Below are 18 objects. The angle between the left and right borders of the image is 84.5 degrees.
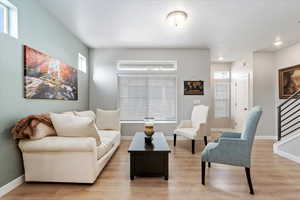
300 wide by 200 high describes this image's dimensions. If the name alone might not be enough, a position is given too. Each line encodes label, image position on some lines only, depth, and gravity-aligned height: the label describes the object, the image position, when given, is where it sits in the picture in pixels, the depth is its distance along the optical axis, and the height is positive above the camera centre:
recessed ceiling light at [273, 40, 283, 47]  4.05 +1.41
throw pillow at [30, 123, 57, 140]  2.11 -0.43
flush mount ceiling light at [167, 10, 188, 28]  2.67 +1.36
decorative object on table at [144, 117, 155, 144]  2.65 -0.51
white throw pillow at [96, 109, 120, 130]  3.96 -0.50
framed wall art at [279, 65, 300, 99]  4.16 +0.47
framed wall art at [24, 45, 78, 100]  2.33 +0.38
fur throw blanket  2.01 -0.34
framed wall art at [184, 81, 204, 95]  4.66 +0.34
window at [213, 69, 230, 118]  6.30 +0.23
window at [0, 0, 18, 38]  2.04 +1.02
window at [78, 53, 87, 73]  4.21 +0.96
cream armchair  3.56 -0.64
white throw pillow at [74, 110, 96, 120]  3.31 -0.31
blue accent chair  2.05 -0.62
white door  5.27 +0.07
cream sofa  2.08 -0.76
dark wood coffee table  2.34 -0.91
